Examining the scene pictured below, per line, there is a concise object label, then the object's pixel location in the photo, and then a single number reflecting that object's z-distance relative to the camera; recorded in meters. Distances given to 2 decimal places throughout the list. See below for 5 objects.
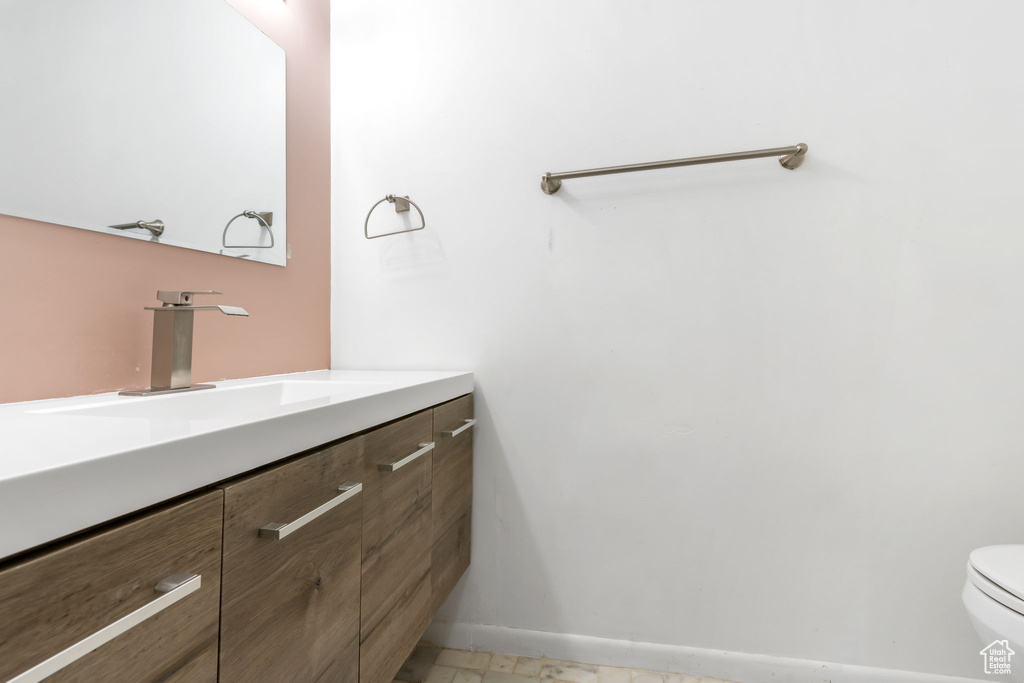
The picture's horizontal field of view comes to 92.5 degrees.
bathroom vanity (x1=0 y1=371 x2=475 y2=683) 0.39
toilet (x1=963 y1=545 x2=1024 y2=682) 0.91
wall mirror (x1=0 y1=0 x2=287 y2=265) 0.81
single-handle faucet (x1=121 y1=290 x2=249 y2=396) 0.97
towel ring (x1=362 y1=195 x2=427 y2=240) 1.49
